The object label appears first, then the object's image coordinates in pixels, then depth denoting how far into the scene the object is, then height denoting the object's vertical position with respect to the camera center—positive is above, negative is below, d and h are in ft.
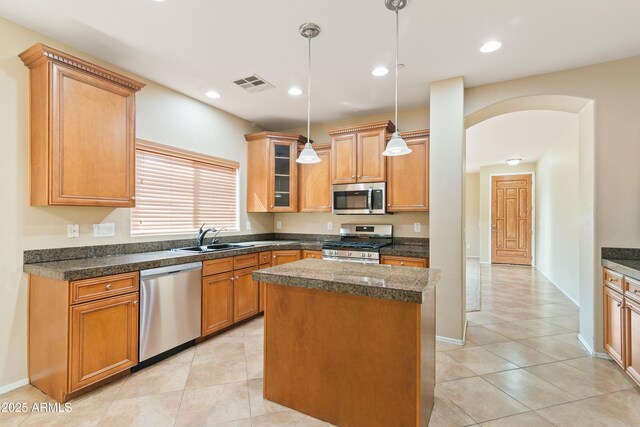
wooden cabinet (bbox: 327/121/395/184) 12.80 +2.93
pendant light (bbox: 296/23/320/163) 7.54 +4.79
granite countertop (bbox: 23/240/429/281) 6.85 -1.24
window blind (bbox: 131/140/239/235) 10.48 +1.05
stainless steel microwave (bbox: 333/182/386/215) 12.84 +0.86
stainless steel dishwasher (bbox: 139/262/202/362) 8.28 -2.70
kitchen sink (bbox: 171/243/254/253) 11.38 -1.22
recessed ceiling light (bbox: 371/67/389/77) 9.64 +4.85
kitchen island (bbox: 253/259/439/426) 5.28 -2.46
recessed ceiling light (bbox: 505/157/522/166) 23.37 +4.59
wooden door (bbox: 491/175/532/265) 25.61 -0.06
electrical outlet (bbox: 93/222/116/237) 8.90 -0.40
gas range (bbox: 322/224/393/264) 12.00 -1.13
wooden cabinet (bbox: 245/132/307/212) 14.48 +2.26
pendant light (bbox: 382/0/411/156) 6.85 +1.78
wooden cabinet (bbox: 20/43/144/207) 7.29 +2.26
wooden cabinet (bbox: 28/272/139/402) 6.75 -2.81
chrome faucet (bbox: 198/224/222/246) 11.82 -0.71
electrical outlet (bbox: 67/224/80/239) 8.30 -0.40
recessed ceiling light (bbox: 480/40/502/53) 8.11 +4.79
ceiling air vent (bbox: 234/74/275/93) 10.45 +4.85
